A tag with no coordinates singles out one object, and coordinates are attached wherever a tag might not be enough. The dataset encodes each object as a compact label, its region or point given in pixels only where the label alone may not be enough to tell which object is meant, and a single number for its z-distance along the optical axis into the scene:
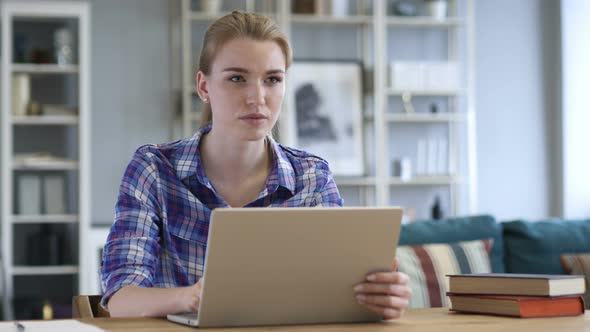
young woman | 2.89
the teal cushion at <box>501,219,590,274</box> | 5.35
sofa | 5.09
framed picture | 9.10
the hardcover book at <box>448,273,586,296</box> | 2.72
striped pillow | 4.93
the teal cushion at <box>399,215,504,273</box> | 5.33
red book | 2.71
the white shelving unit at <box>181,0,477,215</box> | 8.91
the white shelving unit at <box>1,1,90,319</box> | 8.05
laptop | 2.23
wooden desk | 2.36
